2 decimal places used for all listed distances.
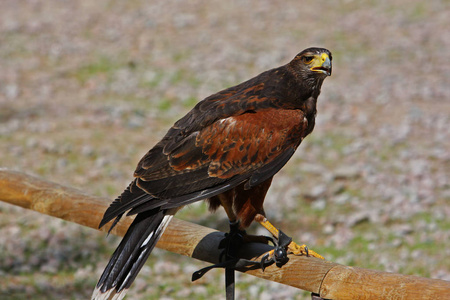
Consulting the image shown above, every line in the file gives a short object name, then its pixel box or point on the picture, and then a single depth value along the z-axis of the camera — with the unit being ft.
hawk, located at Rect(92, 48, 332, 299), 24.14
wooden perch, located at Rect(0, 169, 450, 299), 20.77
